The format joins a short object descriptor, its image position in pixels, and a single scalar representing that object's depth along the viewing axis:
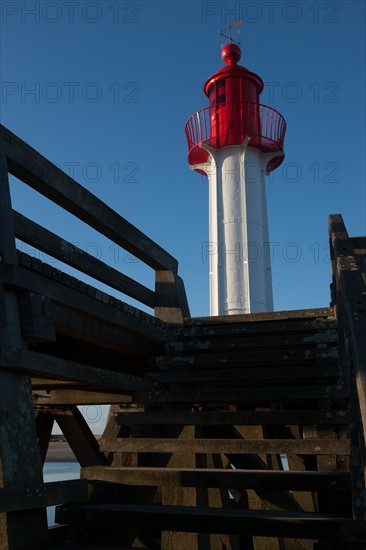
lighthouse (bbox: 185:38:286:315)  14.59
